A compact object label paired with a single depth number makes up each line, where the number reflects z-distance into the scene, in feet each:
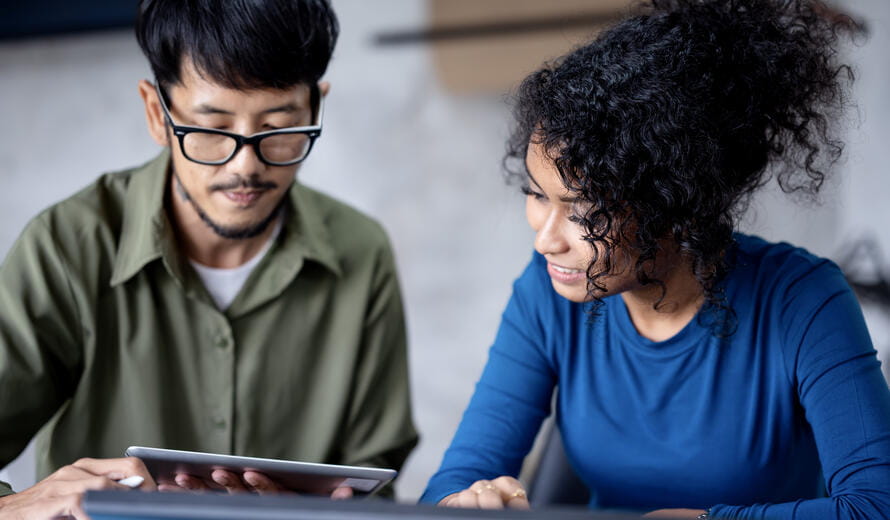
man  4.66
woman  3.77
